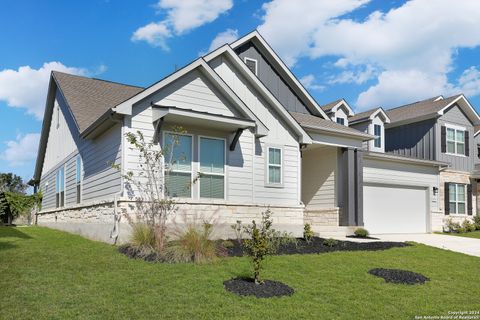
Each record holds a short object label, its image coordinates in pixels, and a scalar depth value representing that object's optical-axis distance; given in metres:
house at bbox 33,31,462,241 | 12.42
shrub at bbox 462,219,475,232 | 22.61
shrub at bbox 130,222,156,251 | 9.89
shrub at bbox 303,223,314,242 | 14.42
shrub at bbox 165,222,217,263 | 9.18
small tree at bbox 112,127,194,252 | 11.58
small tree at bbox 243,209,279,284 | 7.71
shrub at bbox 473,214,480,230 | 23.46
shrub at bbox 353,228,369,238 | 16.75
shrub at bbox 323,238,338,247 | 13.10
